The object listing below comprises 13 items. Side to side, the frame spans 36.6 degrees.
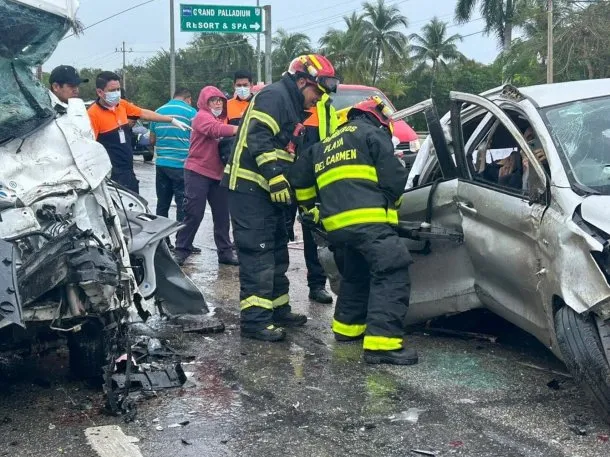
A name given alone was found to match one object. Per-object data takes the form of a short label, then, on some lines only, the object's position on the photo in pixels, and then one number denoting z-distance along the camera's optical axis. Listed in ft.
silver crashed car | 13.91
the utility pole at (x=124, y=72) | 239.77
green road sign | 66.08
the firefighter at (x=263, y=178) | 19.79
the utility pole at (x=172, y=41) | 115.24
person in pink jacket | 28.07
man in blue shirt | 30.66
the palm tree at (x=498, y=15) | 165.37
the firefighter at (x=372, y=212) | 17.89
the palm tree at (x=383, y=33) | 198.70
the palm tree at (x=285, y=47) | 205.67
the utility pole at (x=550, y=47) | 108.74
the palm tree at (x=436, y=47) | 204.85
